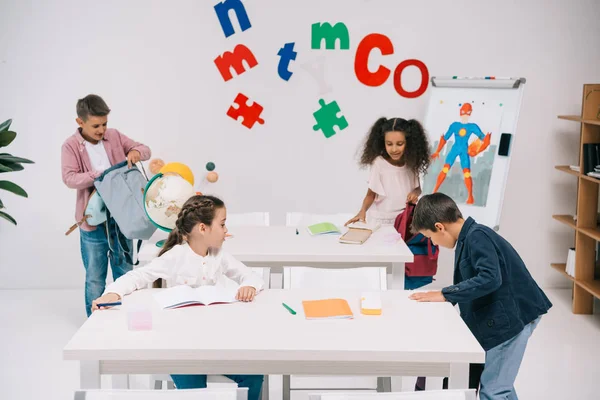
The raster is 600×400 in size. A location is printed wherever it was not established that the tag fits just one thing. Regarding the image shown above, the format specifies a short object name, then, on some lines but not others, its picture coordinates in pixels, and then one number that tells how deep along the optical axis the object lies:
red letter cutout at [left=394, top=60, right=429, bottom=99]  4.83
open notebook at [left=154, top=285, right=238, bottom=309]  2.51
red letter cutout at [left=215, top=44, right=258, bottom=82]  4.81
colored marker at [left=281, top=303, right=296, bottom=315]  2.44
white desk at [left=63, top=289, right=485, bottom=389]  2.14
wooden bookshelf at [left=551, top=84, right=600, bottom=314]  4.34
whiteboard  4.41
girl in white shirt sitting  2.68
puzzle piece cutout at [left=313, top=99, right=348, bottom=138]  4.90
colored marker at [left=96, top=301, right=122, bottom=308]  2.47
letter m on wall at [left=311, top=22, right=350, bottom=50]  4.79
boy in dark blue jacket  2.45
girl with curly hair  4.02
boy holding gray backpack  3.87
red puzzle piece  4.87
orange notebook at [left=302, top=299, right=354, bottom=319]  2.41
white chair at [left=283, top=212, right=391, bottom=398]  3.06
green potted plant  3.65
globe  3.00
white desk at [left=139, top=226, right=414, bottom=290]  3.31
